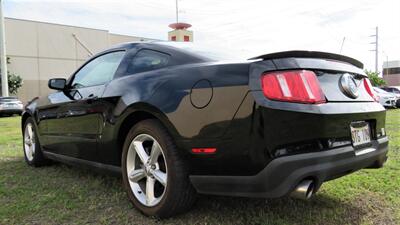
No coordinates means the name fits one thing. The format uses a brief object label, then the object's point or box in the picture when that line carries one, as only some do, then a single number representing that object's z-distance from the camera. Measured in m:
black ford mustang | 2.38
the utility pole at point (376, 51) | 59.83
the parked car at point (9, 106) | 20.30
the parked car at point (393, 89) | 23.24
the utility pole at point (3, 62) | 26.42
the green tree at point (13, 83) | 30.02
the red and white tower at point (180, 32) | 36.44
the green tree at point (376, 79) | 44.67
